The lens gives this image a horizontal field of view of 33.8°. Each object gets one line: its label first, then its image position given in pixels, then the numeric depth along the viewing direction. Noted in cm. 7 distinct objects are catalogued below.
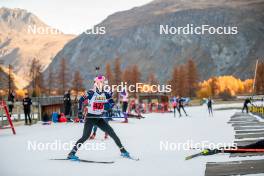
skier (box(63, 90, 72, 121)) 2595
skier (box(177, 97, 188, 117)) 3471
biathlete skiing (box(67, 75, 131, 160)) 964
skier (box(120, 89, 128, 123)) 2580
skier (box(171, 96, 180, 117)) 3610
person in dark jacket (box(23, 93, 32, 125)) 2243
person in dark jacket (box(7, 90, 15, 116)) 2479
